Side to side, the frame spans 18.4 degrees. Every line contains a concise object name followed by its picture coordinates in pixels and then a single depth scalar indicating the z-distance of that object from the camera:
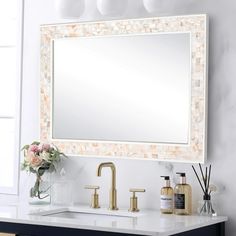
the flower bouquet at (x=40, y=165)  3.98
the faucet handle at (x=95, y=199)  3.86
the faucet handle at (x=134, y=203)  3.74
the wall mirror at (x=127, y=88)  3.72
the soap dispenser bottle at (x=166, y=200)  3.68
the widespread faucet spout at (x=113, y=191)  3.79
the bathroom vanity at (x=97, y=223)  3.15
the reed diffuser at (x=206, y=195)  3.62
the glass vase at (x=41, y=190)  4.00
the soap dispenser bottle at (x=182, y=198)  3.65
